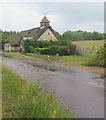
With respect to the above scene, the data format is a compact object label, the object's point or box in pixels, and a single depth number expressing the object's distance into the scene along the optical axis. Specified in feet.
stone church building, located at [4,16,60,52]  268.62
